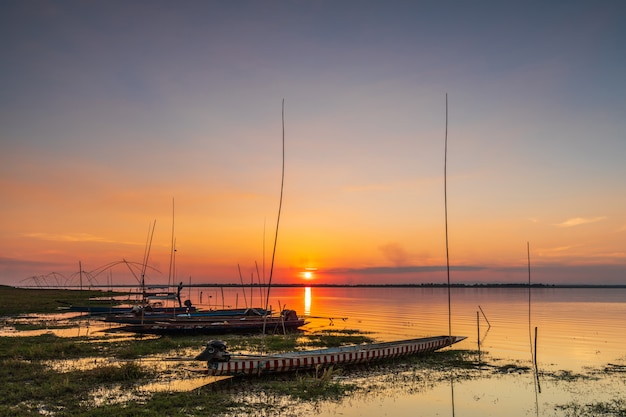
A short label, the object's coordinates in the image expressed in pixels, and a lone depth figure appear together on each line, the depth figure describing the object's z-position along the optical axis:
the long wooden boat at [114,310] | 47.42
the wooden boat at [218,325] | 33.03
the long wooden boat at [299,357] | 17.72
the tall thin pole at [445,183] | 28.46
